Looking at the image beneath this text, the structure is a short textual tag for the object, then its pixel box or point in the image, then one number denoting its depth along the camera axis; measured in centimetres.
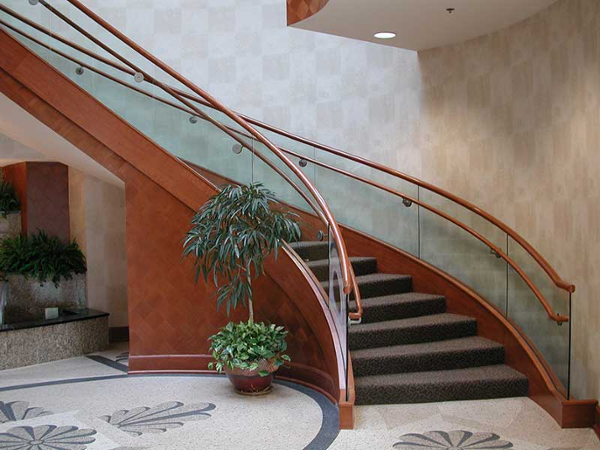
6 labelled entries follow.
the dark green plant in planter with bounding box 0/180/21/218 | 916
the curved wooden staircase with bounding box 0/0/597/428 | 602
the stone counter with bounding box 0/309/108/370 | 764
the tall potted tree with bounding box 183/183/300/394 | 603
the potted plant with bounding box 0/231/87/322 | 869
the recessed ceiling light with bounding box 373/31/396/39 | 663
